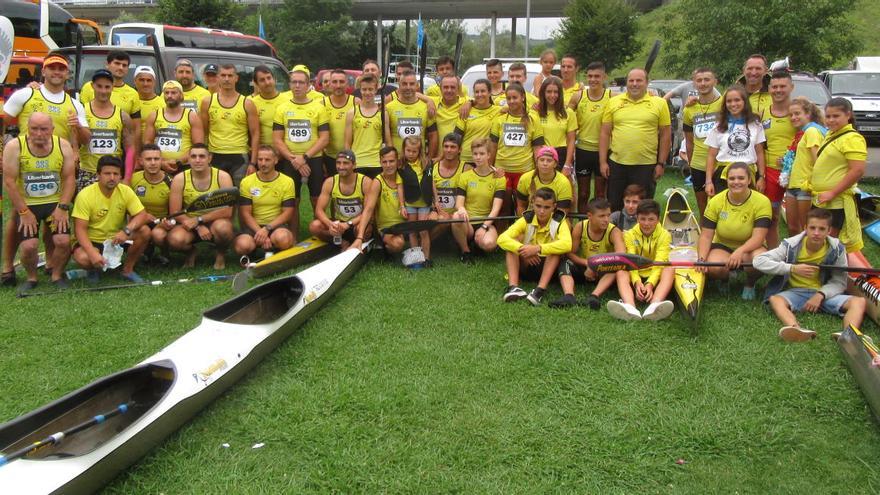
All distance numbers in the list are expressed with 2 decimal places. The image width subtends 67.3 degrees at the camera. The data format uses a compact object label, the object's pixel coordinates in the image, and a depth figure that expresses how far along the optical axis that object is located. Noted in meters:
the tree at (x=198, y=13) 32.69
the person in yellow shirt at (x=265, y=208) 6.55
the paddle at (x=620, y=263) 5.26
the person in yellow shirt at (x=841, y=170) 5.23
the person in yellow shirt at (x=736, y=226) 5.49
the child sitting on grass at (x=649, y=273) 4.95
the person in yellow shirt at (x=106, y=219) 5.93
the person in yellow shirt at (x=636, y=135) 6.41
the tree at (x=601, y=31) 30.28
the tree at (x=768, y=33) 18.11
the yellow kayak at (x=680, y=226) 5.96
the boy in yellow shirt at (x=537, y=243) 5.61
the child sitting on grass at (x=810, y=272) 4.96
